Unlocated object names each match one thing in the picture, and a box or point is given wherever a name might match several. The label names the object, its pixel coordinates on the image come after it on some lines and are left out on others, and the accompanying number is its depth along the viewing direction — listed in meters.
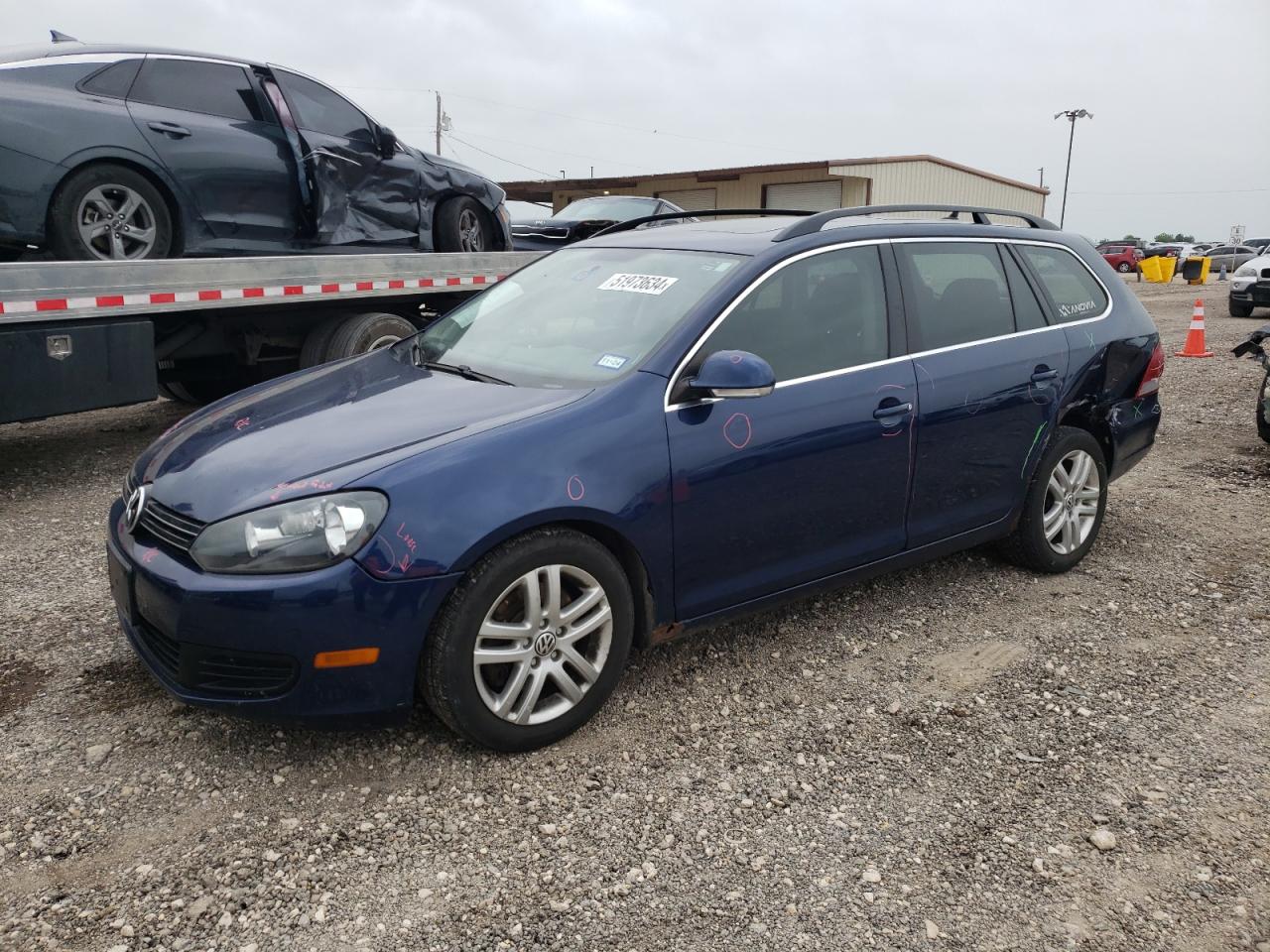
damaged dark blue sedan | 5.42
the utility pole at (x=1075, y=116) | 61.66
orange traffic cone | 12.14
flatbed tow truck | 5.32
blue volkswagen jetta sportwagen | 2.66
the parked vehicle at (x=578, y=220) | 10.51
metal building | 30.80
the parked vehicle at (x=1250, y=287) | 16.45
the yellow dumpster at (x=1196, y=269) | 31.22
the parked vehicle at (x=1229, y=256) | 40.34
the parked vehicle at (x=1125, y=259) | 43.31
